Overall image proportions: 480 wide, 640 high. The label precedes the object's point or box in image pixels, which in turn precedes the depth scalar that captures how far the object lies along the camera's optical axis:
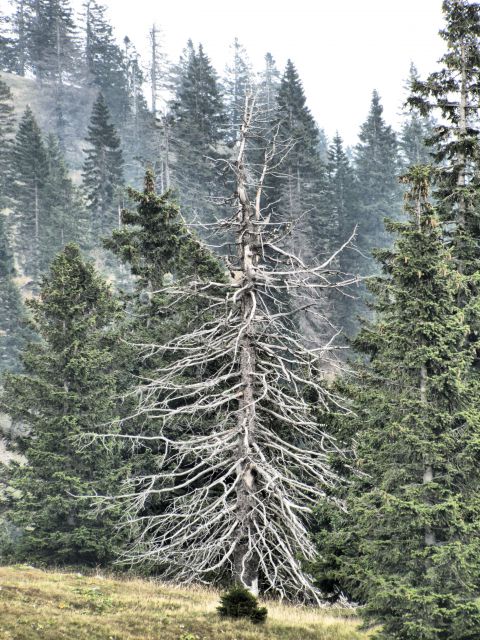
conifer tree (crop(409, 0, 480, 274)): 16.38
